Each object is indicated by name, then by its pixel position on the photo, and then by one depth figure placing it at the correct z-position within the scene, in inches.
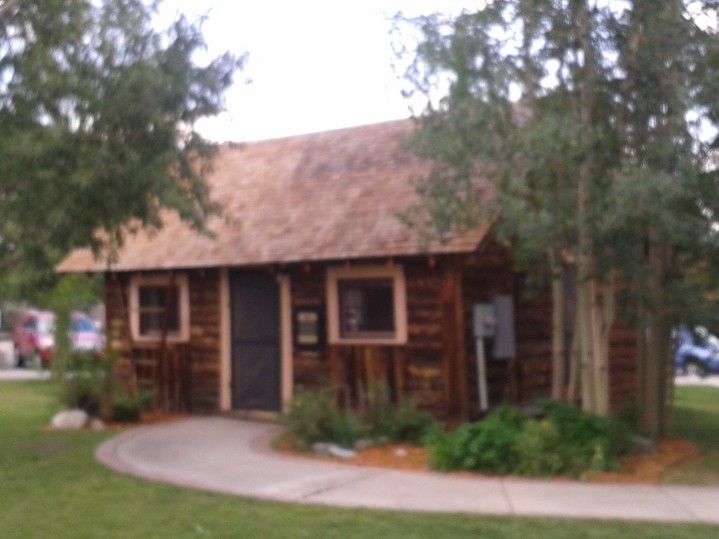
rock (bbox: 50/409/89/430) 609.3
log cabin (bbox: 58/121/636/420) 569.6
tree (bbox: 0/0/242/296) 449.1
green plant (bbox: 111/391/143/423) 631.8
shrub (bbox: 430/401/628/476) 443.8
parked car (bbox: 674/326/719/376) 493.9
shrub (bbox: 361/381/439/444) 534.9
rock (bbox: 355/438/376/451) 518.0
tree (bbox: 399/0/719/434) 441.4
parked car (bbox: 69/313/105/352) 647.7
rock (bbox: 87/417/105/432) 608.7
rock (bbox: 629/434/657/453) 493.0
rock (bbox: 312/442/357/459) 498.9
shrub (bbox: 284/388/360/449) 511.8
